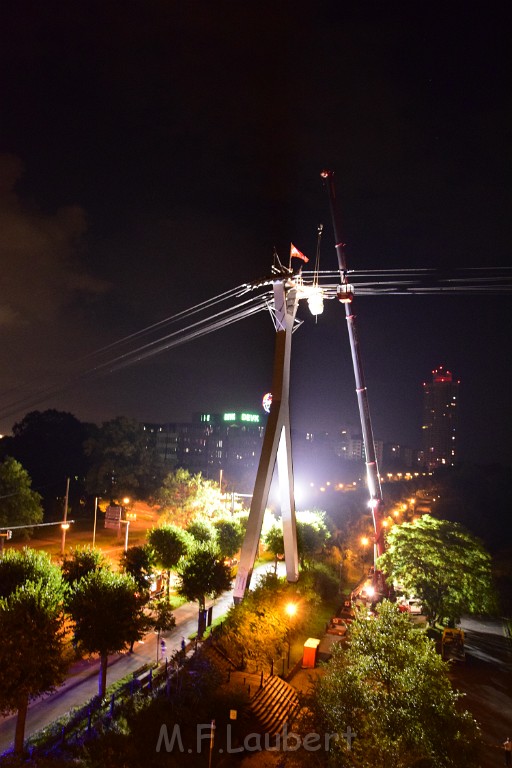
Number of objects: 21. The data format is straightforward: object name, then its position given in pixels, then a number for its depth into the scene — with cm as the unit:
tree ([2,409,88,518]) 6669
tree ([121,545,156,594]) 2877
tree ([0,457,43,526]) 4584
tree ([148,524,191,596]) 3288
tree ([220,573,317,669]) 2158
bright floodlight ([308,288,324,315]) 2834
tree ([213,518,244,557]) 4066
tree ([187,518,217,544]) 3814
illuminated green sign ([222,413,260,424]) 14500
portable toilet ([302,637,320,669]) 2369
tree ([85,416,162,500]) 6197
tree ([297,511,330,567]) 3906
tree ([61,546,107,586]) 2548
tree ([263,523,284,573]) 4081
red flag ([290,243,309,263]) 2889
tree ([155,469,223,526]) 5191
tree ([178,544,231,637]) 2806
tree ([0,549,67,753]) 1510
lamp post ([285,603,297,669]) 2389
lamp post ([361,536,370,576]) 4436
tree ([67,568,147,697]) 1933
